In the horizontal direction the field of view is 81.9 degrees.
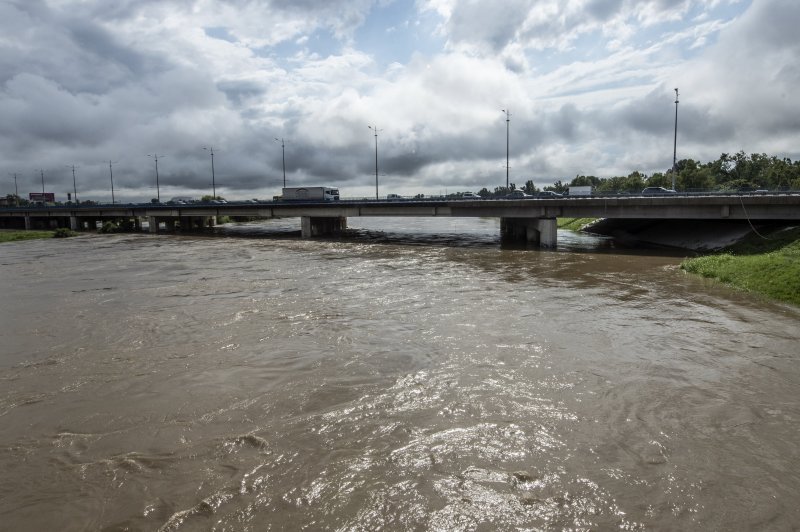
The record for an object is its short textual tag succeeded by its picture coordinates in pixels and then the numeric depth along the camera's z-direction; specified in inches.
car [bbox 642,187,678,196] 2278.3
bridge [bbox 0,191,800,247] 1823.3
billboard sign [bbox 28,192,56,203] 7263.8
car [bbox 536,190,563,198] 2516.7
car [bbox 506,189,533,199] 2473.1
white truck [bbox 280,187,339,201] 3811.5
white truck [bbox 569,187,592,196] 2593.5
